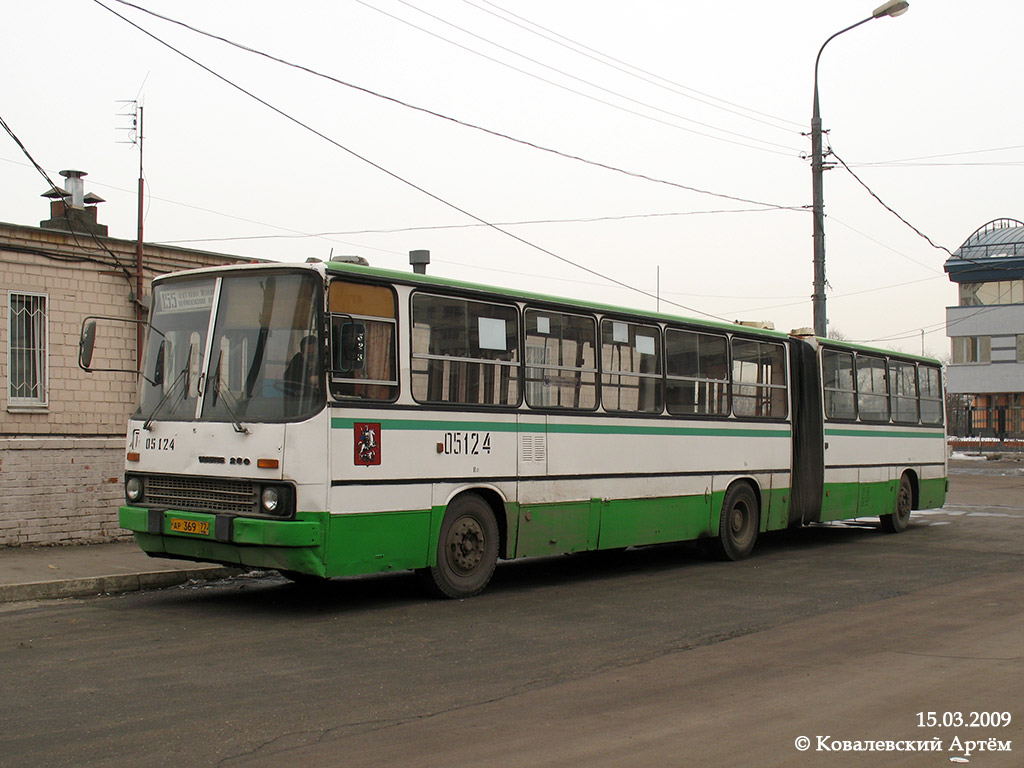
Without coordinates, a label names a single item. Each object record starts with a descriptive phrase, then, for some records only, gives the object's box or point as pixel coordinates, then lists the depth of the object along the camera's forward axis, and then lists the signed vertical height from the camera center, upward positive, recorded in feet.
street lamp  71.87 +14.81
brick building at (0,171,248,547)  45.57 +2.26
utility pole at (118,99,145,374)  56.49 +6.38
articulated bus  30.78 -0.02
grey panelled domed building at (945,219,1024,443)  215.31 +19.13
